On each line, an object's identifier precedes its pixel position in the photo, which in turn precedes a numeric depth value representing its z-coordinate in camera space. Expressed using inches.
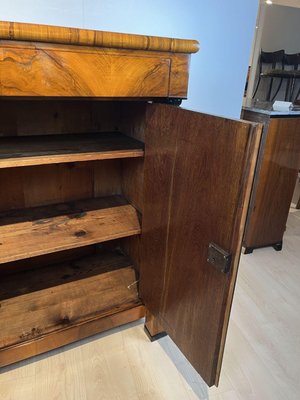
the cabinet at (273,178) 67.5
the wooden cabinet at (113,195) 29.2
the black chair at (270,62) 161.2
